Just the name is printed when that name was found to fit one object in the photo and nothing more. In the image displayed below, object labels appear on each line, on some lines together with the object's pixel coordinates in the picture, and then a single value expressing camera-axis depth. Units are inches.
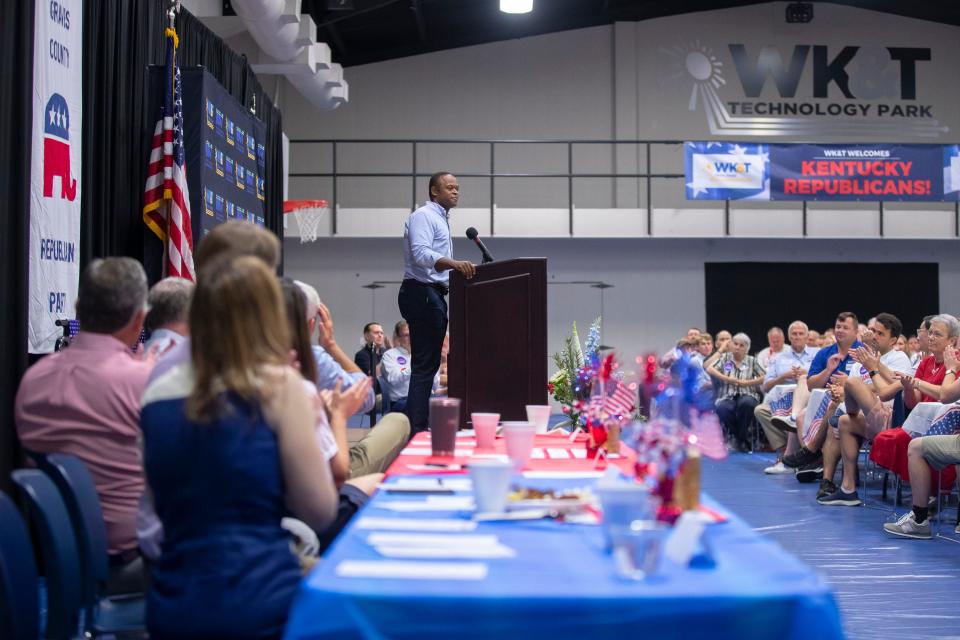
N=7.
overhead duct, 321.7
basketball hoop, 458.3
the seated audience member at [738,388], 357.4
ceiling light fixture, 370.6
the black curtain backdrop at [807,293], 528.4
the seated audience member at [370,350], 353.4
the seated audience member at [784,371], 317.8
